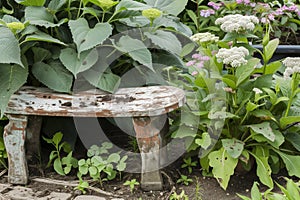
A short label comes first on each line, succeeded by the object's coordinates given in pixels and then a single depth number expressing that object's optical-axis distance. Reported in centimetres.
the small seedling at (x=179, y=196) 436
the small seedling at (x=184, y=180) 480
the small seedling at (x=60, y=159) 500
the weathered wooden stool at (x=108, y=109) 446
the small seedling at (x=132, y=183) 460
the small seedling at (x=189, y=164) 501
